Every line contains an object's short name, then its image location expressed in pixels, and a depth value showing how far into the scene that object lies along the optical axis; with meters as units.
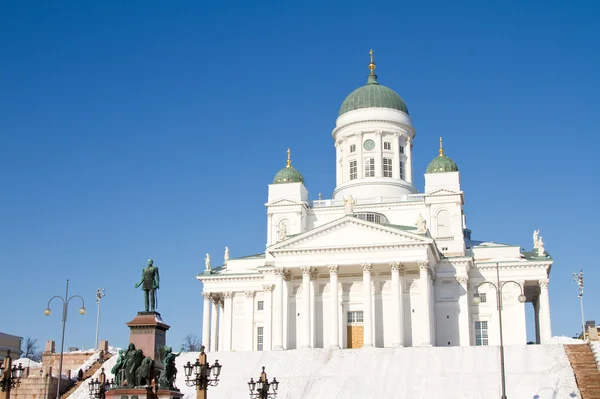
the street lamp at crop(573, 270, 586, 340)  69.88
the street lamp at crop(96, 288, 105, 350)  72.50
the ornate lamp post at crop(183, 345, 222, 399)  26.97
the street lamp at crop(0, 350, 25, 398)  31.00
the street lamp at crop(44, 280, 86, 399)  38.75
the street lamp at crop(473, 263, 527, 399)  34.63
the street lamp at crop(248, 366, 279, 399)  32.77
